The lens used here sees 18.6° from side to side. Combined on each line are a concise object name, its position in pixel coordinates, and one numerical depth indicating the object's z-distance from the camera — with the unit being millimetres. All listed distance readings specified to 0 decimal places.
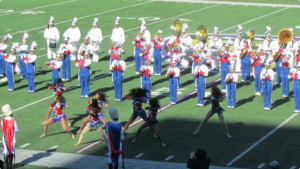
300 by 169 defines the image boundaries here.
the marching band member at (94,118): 25484
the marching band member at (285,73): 32688
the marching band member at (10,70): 33688
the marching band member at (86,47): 33828
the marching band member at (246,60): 35625
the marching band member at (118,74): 31953
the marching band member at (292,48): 35656
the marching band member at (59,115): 26453
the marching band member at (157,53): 37125
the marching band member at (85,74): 32625
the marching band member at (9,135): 22969
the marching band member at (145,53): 34469
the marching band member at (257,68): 33188
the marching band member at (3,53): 35906
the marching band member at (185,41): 38562
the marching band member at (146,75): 31656
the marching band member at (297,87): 30000
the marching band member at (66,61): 35812
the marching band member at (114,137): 21719
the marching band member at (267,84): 30641
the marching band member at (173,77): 31438
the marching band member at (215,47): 37781
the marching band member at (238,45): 37094
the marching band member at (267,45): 37250
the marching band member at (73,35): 40500
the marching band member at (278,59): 34594
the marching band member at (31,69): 33469
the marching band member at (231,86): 30875
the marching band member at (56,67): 32844
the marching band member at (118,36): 40906
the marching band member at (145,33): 38953
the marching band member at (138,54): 37375
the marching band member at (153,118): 25719
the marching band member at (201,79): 31203
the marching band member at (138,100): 26484
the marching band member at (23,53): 35125
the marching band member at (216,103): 26750
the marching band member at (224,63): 33750
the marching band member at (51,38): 40281
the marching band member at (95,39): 39781
